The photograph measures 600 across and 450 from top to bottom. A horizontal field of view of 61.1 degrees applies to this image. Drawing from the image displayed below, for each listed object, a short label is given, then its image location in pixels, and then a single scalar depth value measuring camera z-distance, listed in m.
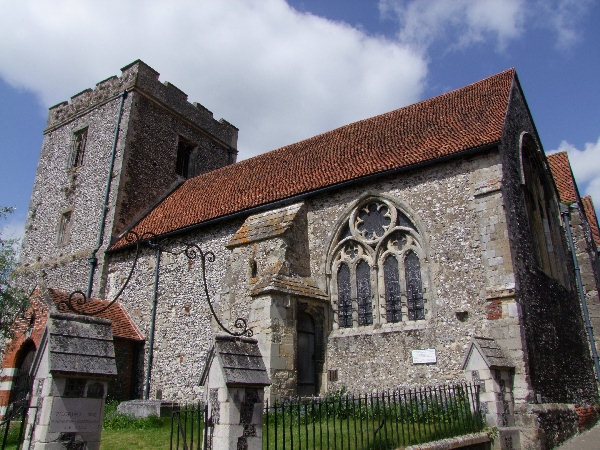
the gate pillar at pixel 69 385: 5.17
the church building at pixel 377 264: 9.90
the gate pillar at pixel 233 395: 5.61
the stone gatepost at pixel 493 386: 8.38
